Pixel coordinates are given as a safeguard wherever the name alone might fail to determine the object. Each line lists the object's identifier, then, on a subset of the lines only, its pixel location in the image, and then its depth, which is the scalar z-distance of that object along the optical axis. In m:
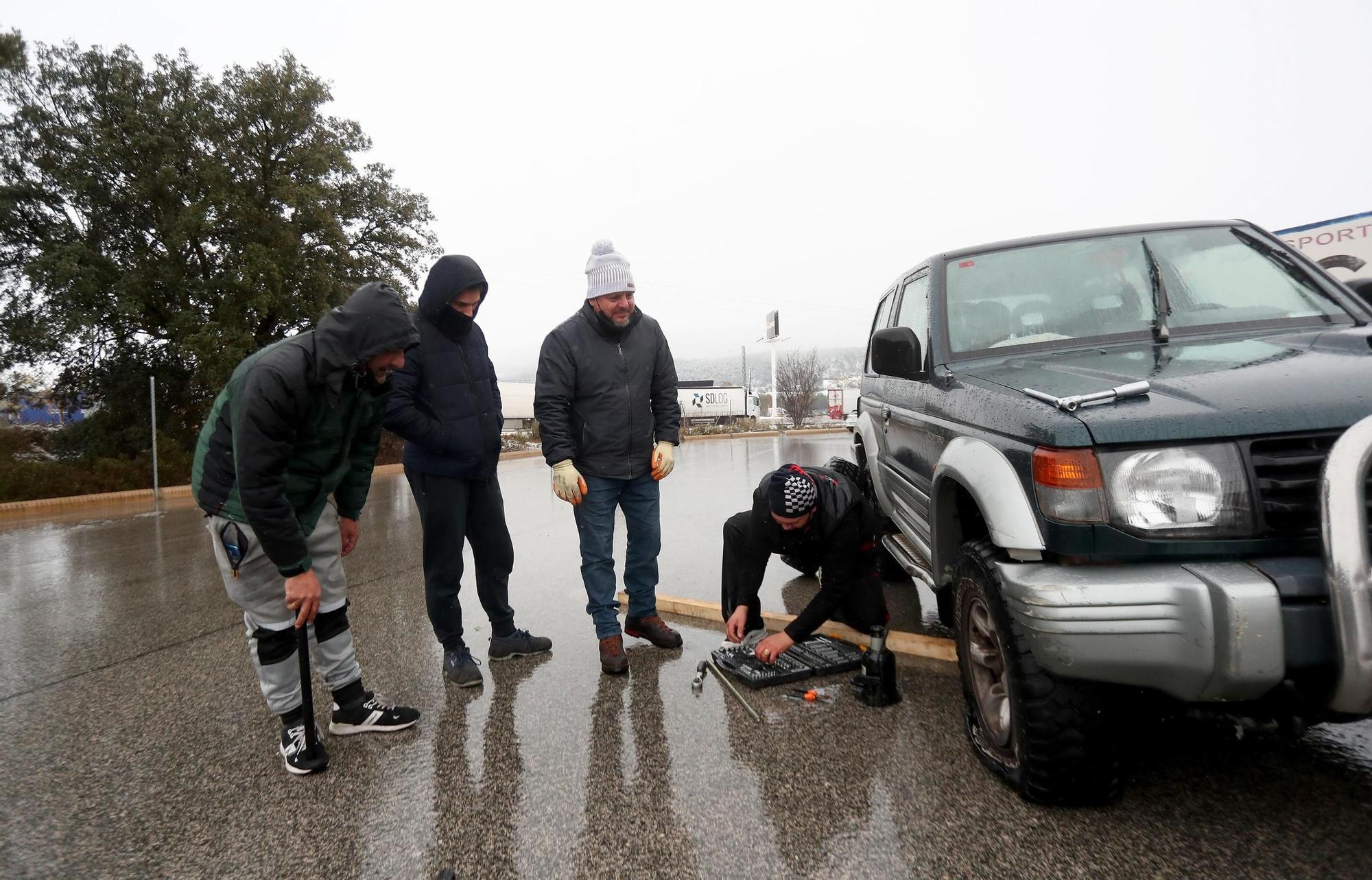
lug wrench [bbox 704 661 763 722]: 3.23
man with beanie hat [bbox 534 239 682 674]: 3.96
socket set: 3.57
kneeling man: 3.52
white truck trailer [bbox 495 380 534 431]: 58.38
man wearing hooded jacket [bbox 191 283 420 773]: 2.75
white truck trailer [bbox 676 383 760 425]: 59.72
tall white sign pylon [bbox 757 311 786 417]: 59.75
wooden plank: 3.71
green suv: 1.85
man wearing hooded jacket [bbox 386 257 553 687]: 3.70
